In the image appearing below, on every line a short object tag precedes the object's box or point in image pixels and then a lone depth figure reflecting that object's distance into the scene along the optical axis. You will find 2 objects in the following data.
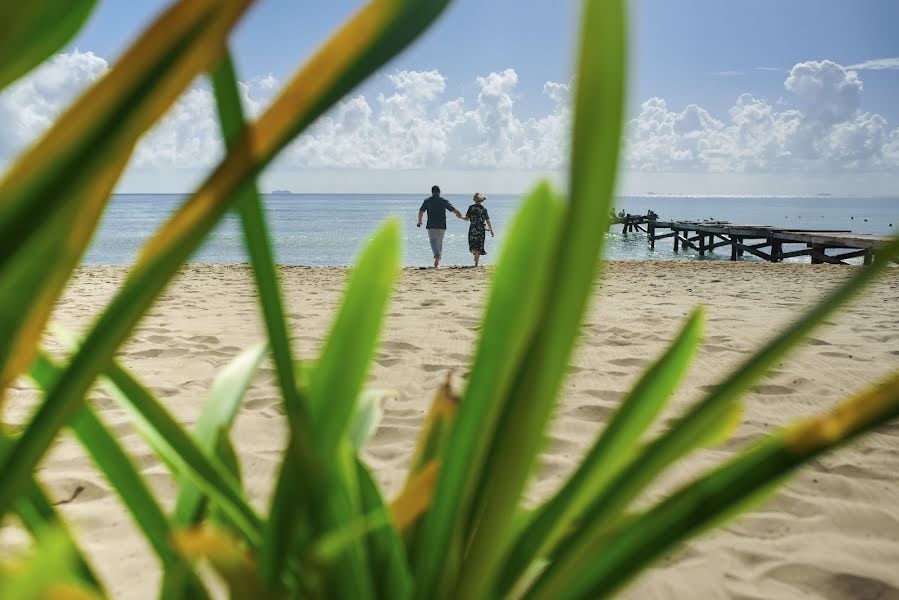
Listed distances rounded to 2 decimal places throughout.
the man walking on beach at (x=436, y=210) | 10.50
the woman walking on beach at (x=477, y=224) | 10.62
